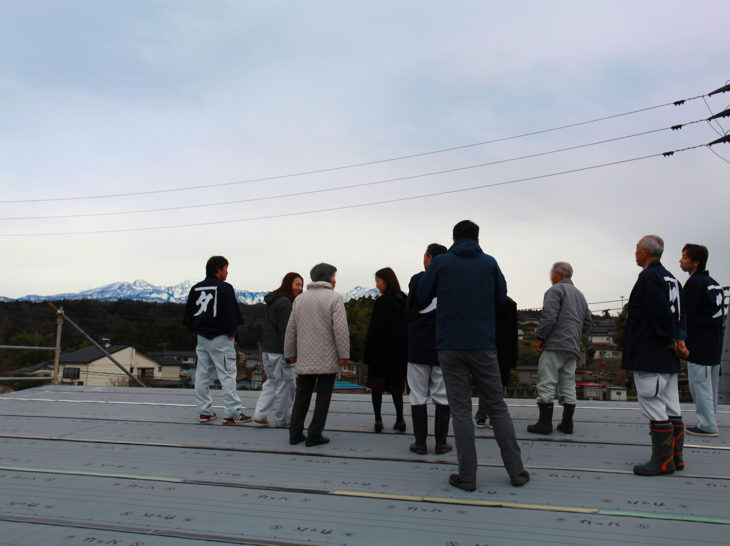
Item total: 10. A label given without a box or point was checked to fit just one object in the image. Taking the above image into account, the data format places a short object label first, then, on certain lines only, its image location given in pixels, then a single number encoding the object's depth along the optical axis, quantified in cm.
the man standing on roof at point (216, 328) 700
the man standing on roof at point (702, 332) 622
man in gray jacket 619
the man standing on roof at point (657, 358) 459
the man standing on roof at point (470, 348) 430
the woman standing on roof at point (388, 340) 650
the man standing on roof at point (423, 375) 540
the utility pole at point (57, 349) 1231
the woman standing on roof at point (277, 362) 691
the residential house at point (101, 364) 7050
